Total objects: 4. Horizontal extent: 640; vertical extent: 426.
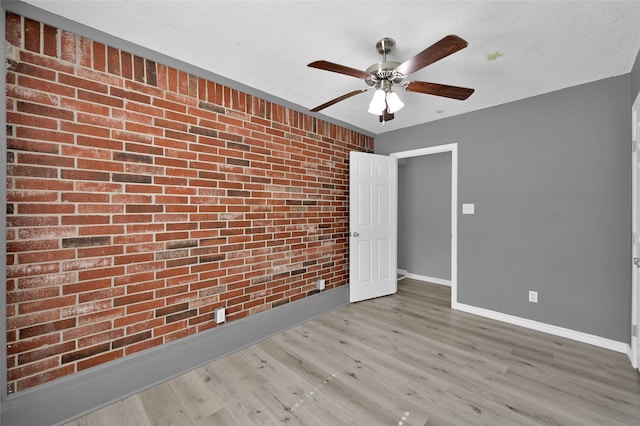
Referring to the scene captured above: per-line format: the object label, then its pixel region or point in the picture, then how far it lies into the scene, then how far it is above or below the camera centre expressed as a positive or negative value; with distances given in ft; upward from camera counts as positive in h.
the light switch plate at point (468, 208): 10.38 +0.05
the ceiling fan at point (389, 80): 5.26 +2.90
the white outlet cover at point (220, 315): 7.42 -3.01
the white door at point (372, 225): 11.33 -0.71
